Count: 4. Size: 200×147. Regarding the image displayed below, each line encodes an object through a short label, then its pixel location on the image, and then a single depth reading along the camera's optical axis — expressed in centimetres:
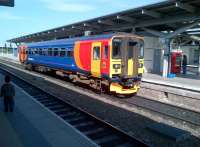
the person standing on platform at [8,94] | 602
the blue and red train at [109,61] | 818
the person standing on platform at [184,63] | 1362
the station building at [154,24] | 956
